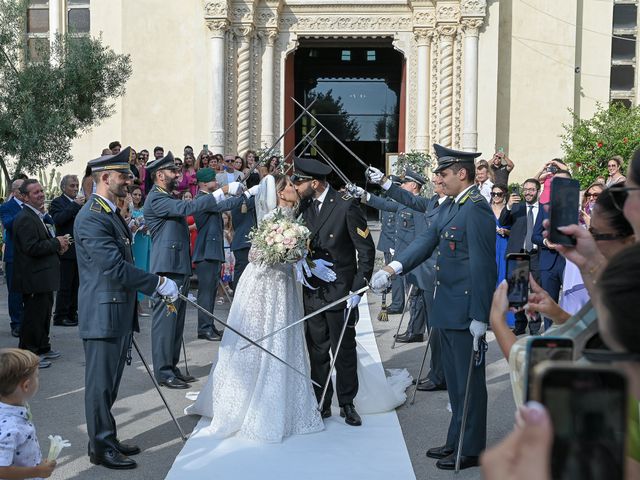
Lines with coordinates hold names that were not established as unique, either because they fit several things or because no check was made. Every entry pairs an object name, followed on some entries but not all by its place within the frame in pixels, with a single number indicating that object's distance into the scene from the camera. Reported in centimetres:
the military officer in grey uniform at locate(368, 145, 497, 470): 509
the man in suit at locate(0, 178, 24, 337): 878
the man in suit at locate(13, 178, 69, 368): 795
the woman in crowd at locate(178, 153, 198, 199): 1408
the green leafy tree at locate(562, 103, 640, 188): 1345
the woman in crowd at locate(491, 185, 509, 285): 985
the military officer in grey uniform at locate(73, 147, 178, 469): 498
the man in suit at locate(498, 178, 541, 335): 941
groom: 598
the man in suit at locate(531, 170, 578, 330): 870
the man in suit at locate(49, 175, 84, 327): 971
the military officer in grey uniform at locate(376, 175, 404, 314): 1127
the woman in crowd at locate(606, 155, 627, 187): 1042
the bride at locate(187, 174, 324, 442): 565
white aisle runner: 498
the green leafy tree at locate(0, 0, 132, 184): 1345
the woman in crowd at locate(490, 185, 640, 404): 236
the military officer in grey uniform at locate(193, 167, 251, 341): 890
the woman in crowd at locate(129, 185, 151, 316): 1083
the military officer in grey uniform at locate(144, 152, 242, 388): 691
